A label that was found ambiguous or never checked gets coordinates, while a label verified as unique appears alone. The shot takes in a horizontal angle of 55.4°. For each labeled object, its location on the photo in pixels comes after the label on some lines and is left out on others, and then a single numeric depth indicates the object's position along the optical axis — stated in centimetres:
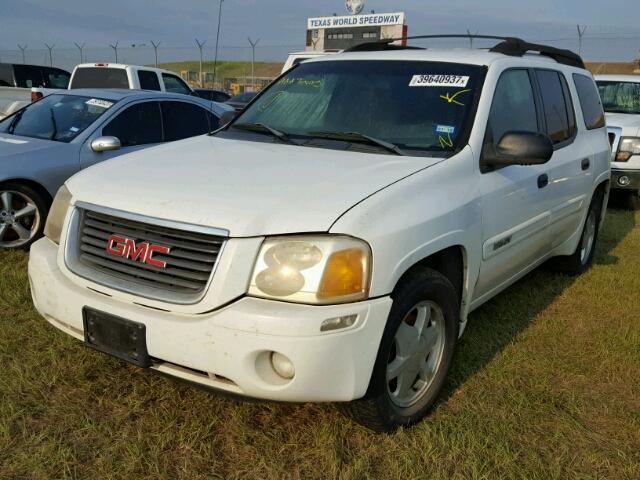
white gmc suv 229
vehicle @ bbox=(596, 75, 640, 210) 824
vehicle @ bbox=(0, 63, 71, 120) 1336
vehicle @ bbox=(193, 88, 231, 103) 1562
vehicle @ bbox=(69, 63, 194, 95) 1076
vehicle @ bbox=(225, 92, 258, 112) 1538
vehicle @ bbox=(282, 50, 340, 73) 1022
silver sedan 515
